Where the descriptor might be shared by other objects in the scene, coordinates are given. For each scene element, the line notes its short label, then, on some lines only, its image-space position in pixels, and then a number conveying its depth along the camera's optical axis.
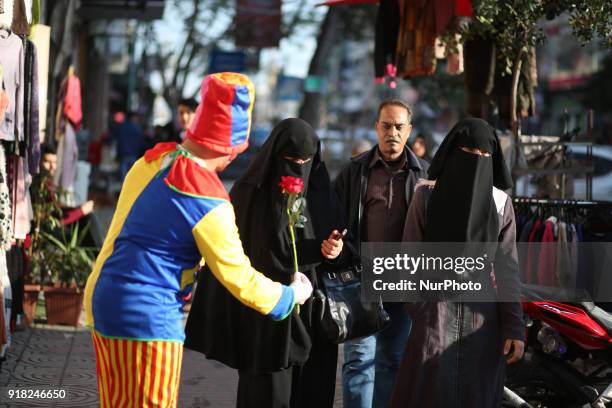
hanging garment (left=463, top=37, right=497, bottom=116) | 9.23
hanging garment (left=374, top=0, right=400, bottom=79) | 10.27
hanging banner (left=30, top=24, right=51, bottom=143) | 8.70
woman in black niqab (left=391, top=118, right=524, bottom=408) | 4.67
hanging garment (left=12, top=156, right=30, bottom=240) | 7.08
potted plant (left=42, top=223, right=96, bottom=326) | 8.79
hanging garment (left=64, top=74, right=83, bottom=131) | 11.61
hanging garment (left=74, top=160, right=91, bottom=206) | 12.74
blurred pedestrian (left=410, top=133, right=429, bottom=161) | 11.72
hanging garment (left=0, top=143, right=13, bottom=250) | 6.54
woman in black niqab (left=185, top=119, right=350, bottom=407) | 4.68
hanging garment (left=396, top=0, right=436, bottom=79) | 9.66
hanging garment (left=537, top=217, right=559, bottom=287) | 7.20
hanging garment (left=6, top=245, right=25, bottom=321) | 7.49
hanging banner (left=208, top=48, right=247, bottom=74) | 24.72
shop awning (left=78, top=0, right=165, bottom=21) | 17.75
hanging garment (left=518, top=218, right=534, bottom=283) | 7.32
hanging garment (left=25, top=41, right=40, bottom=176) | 7.11
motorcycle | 5.37
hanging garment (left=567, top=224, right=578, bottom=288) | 7.20
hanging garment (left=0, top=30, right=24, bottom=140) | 6.66
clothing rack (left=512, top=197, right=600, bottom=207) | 7.21
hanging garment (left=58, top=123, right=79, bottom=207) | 11.60
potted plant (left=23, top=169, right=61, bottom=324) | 8.72
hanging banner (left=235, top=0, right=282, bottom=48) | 19.82
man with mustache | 5.54
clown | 3.61
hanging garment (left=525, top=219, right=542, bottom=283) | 7.29
